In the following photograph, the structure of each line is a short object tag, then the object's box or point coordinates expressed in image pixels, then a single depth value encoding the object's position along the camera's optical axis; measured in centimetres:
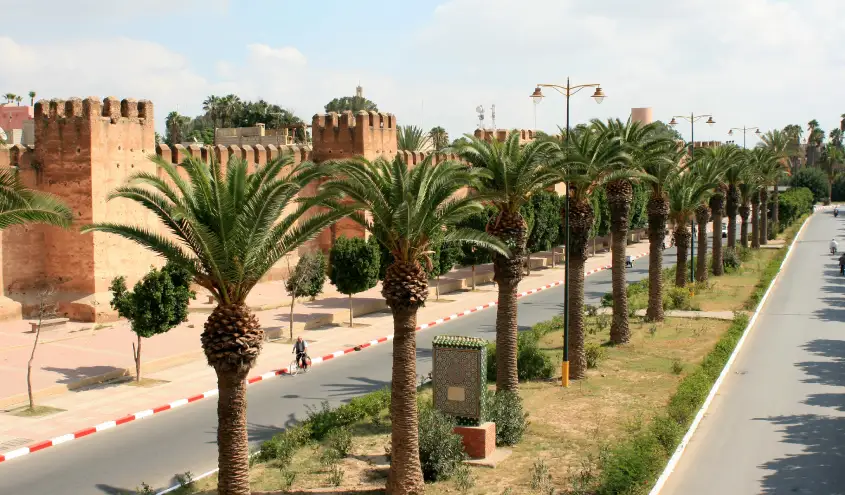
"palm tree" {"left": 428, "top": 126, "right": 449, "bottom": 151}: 6896
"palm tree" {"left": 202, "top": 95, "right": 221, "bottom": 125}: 6800
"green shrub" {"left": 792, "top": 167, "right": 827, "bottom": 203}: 10219
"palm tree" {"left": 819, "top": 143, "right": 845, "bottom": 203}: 10870
